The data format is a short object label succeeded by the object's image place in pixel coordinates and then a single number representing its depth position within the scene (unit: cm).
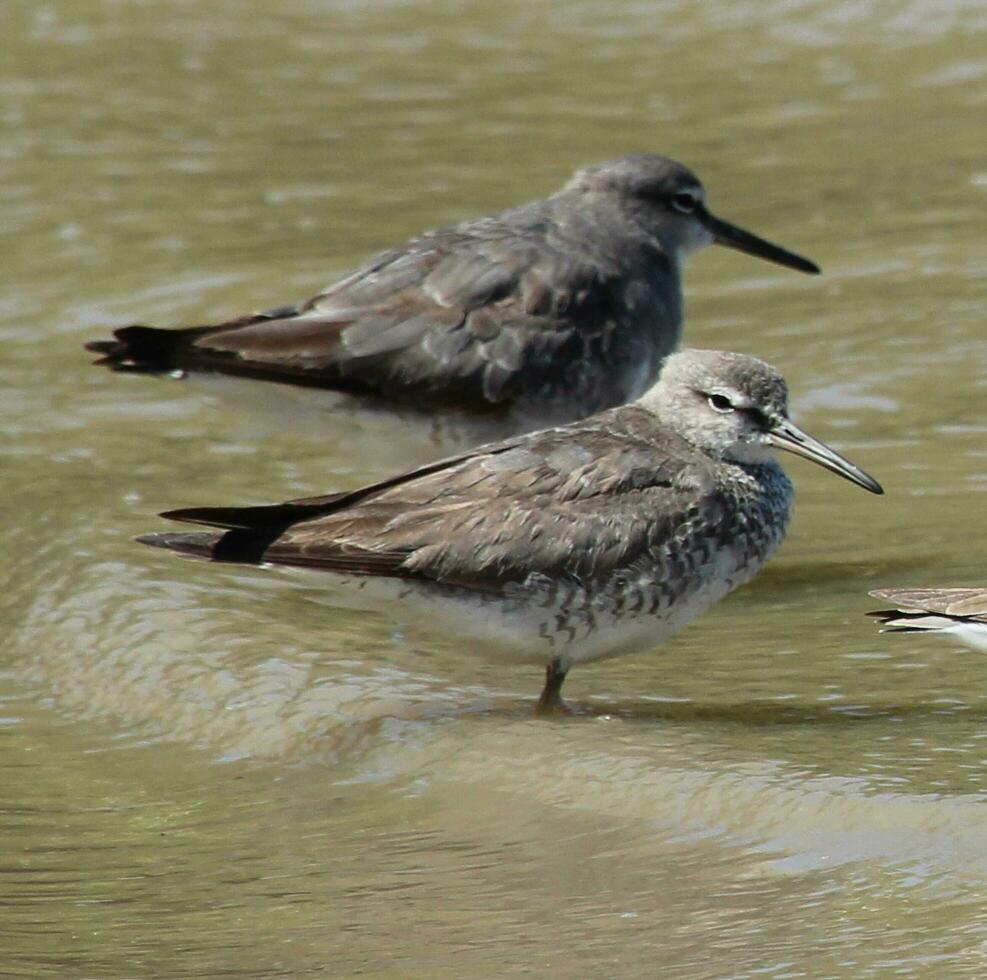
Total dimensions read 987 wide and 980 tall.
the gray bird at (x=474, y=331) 1725
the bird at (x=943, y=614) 1317
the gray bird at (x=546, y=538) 1385
